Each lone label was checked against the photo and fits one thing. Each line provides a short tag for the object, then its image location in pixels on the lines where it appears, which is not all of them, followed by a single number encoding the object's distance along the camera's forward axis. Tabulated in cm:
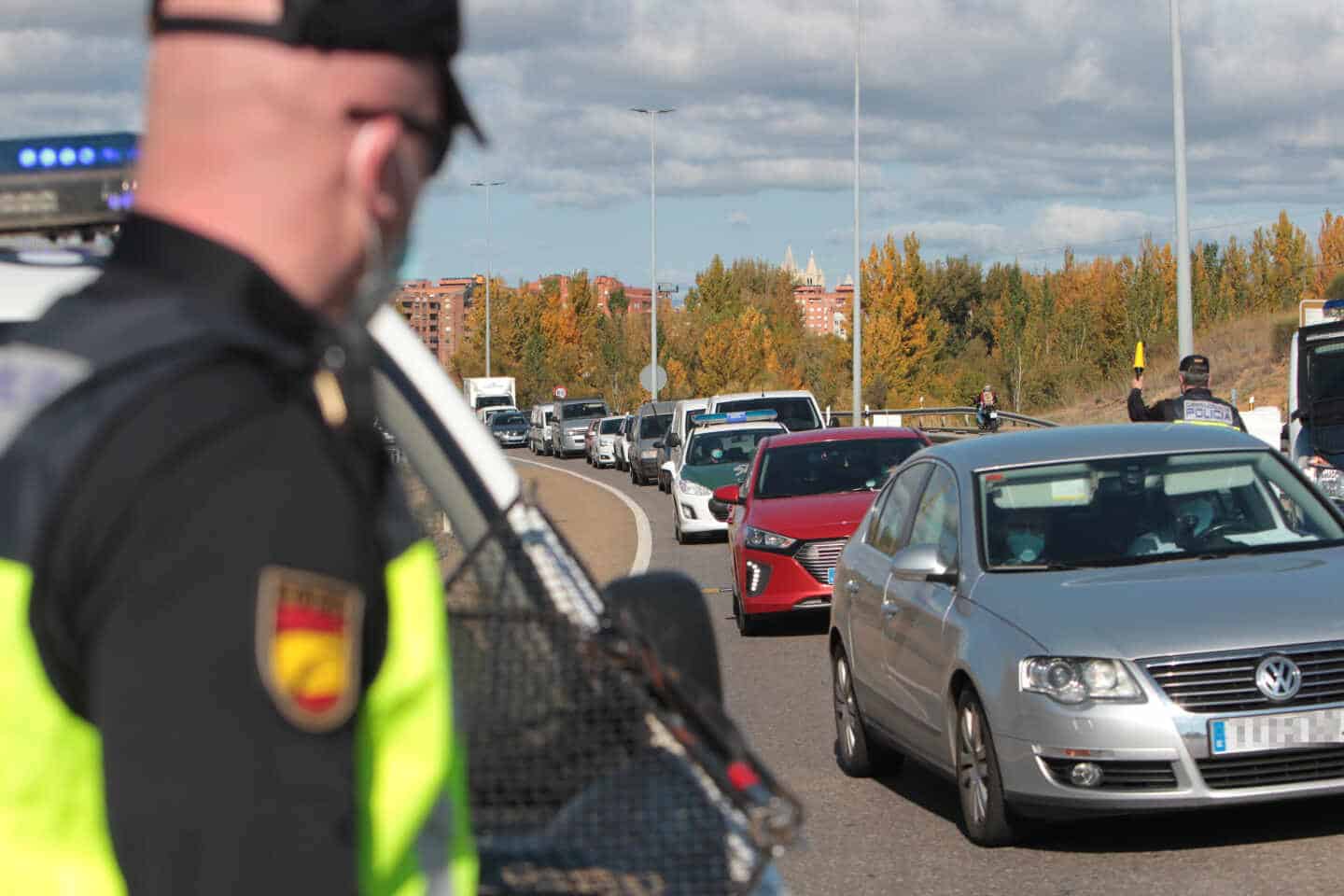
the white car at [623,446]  5568
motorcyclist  4375
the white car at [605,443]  6034
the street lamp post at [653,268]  7219
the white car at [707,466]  2562
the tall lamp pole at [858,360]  4566
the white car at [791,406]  3114
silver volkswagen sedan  702
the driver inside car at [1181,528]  823
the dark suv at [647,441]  4619
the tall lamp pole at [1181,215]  2619
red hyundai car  1511
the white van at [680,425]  3422
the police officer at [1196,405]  1308
